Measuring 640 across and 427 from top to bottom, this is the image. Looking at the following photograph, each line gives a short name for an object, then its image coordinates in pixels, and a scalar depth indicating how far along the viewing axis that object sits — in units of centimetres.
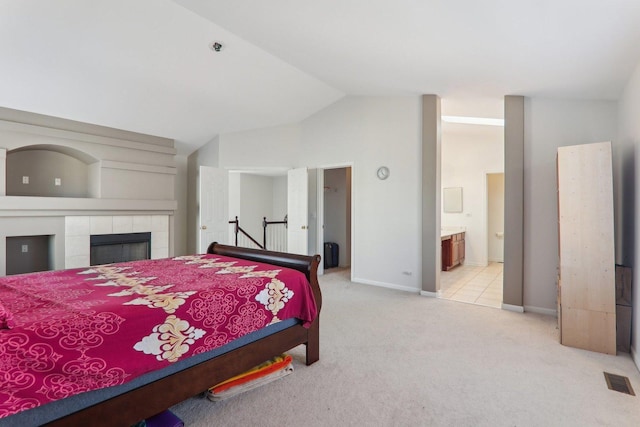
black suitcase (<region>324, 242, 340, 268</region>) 648
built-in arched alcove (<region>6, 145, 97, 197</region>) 480
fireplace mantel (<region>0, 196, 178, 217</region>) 425
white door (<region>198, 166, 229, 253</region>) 583
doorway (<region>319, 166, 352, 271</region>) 658
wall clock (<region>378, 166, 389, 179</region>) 491
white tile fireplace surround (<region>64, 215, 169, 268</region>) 476
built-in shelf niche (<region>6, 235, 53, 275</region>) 466
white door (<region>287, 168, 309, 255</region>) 577
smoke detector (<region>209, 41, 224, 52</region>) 364
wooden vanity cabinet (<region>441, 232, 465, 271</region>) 598
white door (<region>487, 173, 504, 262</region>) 725
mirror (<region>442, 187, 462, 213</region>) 692
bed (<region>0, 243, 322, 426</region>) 131
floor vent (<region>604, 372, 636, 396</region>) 214
